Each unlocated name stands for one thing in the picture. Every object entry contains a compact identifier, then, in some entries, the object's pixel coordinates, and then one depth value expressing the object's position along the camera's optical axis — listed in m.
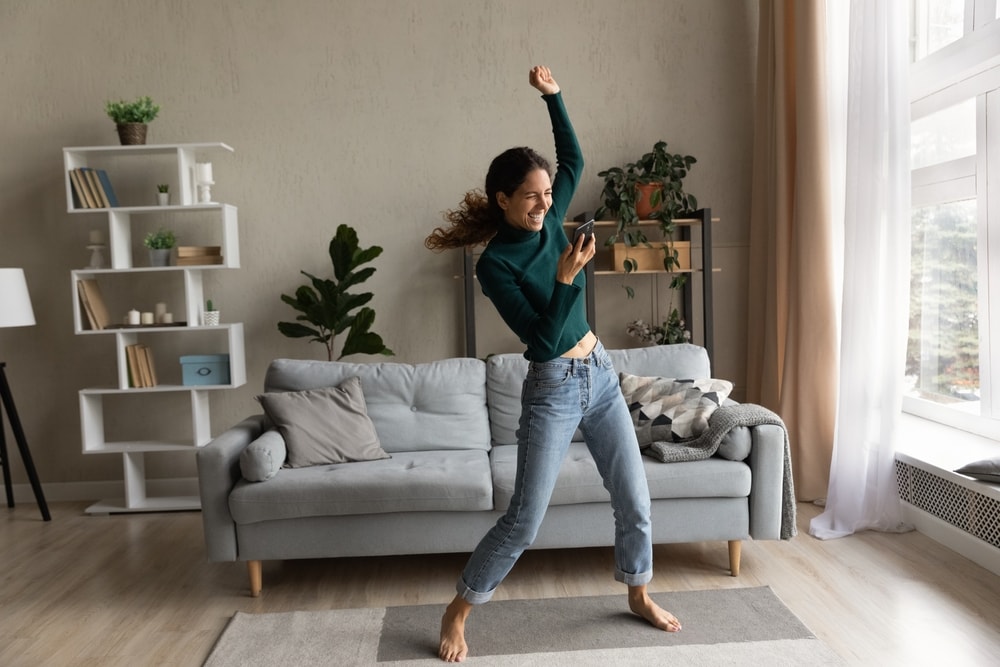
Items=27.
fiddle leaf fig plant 4.25
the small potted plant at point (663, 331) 4.39
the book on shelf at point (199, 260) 4.31
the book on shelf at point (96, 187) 4.27
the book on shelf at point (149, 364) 4.37
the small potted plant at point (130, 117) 4.25
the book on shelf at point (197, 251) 4.30
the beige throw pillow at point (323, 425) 3.26
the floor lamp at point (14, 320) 4.06
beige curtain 3.95
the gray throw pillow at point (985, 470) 2.99
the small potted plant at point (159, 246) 4.30
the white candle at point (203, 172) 4.28
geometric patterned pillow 3.21
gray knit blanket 3.06
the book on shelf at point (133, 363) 4.31
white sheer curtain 3.41
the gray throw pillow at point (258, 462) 2.98
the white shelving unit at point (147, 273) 4.27
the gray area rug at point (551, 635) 2.46
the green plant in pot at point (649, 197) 4.25
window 3.47
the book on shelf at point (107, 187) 4.29
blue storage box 4.35
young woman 2.26
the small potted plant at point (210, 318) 4.36
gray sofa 2.98
